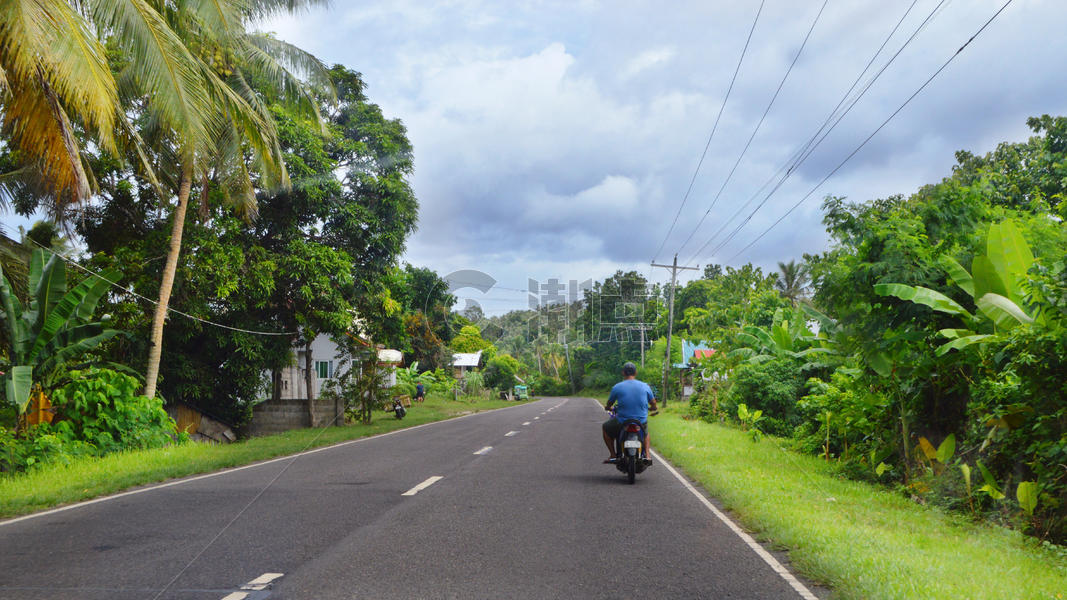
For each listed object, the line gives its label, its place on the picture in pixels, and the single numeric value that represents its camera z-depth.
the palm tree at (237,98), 13.80
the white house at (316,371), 33.44
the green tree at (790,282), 60.66
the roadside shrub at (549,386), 91.81
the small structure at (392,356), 42.69
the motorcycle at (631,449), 10.24
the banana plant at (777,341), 18.55
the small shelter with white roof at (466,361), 74.71
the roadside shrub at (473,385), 63.03
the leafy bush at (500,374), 69.50
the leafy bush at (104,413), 13.52
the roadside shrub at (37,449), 11.24
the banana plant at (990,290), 8.70
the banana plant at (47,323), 12.40
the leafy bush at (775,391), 20.22
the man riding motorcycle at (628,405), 10.59
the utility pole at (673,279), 40.67
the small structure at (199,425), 22.16
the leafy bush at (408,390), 27.70
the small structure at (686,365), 48.86
